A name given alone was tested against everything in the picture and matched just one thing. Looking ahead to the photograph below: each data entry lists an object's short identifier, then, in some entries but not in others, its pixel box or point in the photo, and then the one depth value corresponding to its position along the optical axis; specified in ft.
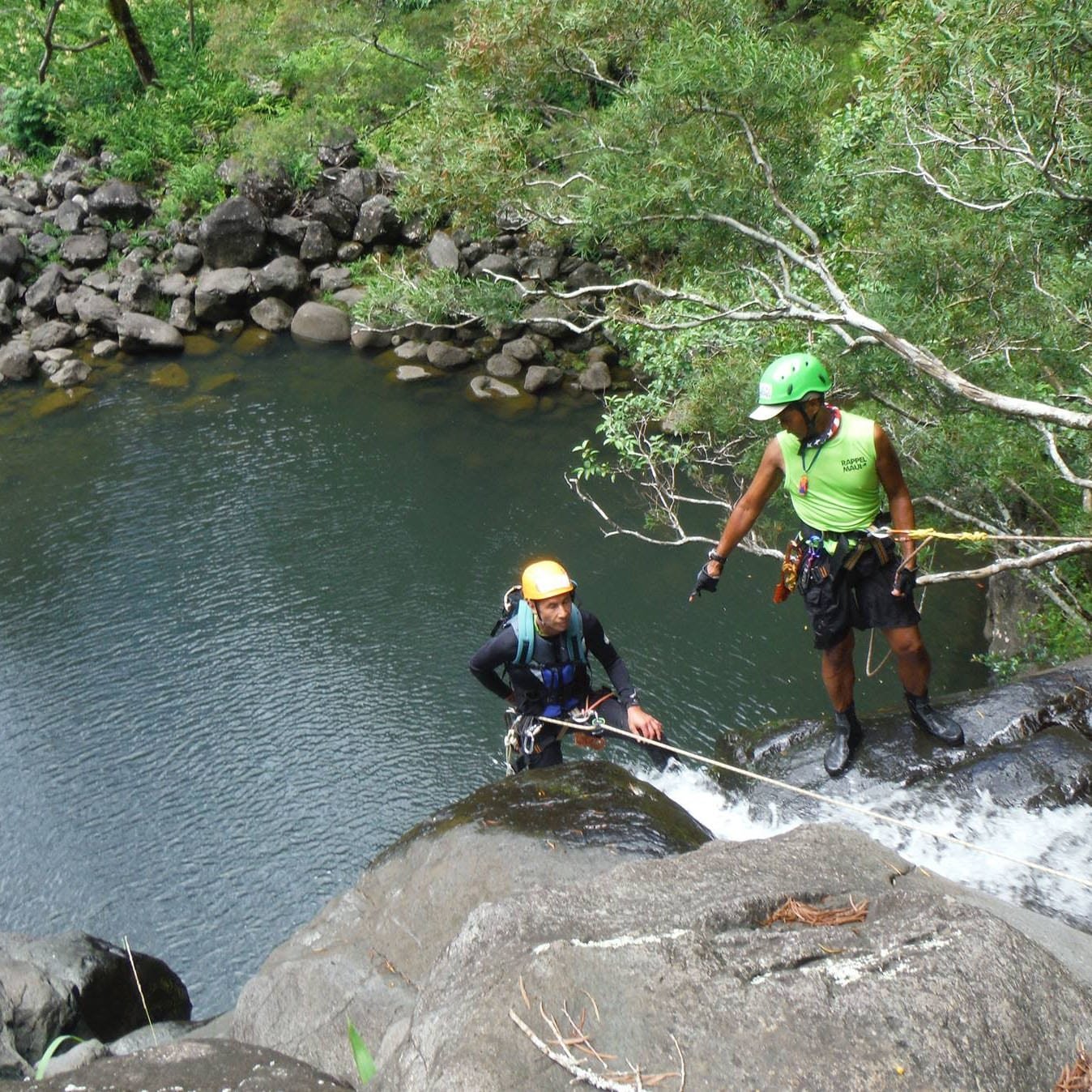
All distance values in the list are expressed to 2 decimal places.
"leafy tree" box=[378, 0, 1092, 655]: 20.08
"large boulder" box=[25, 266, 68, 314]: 74.64
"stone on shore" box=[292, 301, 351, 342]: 70.74
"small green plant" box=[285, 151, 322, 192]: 76.69
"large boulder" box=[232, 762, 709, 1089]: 14.85
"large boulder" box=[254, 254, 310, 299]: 73.20
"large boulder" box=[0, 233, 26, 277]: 75.82
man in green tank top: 16.56
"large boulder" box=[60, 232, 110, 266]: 77.92
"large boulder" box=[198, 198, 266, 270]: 74.08
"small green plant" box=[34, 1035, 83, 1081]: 12.38
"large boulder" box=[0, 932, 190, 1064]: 18.12
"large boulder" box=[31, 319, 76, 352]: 70.44
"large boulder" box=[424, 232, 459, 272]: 69.26
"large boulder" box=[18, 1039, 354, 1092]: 11.39
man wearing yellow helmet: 16.55
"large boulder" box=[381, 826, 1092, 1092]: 8.48
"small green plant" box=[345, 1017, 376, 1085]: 10.83
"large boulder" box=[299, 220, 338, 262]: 74.64
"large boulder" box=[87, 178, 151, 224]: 80.12
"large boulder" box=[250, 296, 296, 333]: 72.49
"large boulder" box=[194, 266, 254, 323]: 72.33
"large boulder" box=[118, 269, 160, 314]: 73.41
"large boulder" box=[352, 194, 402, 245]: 74.28
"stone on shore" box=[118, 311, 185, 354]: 69.97
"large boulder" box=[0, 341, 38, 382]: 66.74
